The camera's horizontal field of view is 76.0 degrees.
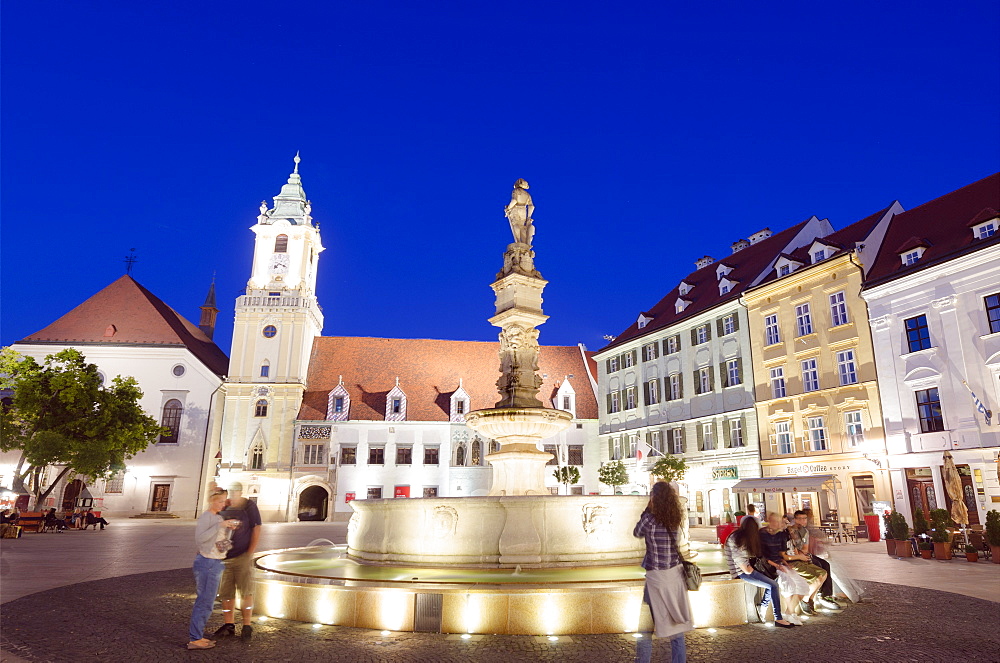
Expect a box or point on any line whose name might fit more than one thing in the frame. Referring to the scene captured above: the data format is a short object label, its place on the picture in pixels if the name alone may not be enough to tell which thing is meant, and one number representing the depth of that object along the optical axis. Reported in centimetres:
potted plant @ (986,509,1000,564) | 1614
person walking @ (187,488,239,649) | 639
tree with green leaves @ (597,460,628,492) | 3916
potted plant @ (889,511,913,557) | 1820
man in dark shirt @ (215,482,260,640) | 695
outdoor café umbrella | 1919
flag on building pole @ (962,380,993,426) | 2322
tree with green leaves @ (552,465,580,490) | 4012
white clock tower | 4531
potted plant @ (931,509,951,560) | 1722
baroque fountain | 716
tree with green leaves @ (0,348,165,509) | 3075
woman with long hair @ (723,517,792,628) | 783
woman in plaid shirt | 521
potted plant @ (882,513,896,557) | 1851
